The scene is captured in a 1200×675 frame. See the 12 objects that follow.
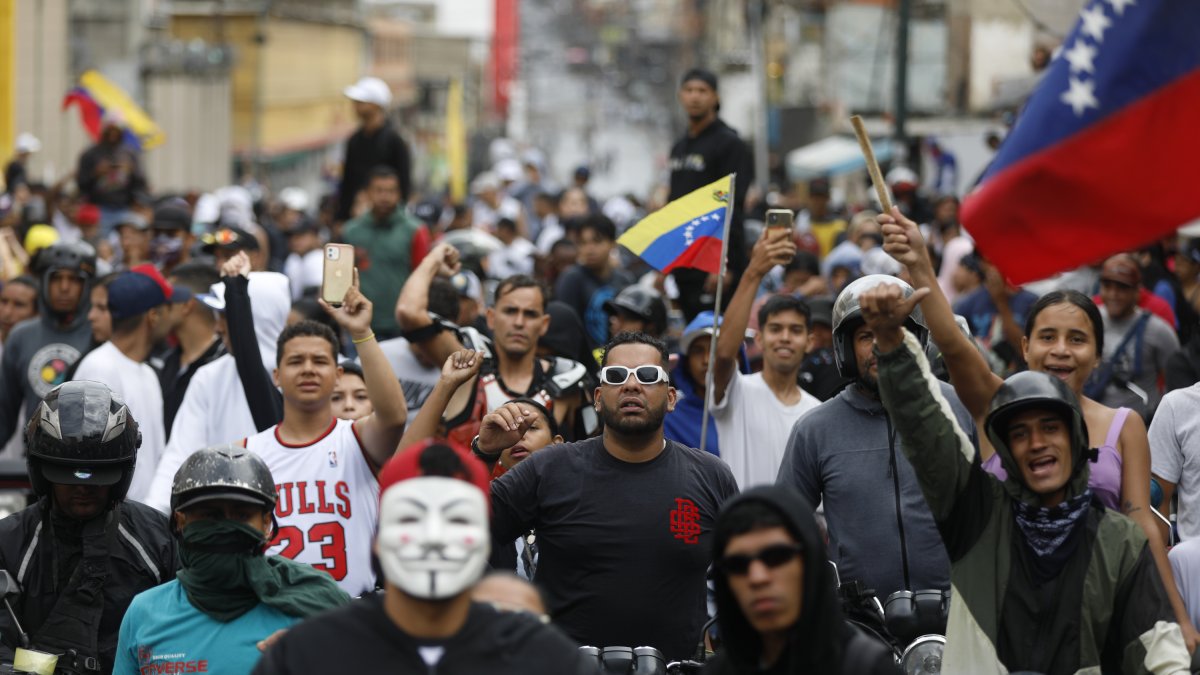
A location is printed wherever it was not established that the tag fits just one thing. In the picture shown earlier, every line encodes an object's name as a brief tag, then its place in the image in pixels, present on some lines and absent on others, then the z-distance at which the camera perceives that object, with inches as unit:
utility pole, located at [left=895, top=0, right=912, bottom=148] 1907.0
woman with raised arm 483.5
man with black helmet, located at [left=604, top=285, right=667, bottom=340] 892.6
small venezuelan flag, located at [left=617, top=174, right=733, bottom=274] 776.3
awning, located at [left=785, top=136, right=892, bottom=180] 2901.1
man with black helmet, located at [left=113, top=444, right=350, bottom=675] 464.8
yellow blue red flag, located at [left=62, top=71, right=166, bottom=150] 1966.0
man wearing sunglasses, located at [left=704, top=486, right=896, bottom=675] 382.6
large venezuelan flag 430.9
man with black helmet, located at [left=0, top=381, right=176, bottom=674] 526.9
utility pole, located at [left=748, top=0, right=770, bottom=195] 2118.6
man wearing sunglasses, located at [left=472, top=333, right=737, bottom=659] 568.1
